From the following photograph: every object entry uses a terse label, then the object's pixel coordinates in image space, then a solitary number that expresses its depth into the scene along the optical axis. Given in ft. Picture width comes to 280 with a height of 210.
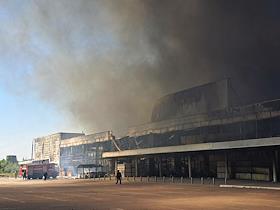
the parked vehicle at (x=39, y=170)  160.58
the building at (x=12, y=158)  373.35
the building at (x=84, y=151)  203.38
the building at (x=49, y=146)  317.63
